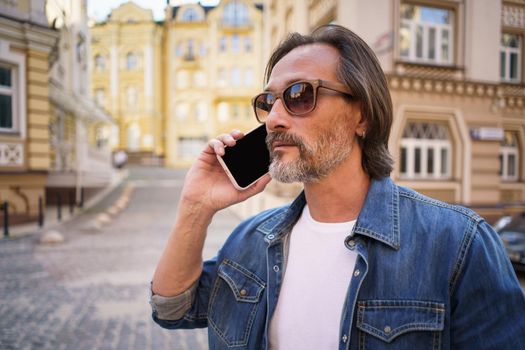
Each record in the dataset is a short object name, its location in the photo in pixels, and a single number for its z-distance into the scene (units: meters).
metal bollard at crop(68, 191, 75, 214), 13.77
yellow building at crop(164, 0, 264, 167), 39.28
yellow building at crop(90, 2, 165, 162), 39.94
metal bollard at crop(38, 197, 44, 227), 10.76
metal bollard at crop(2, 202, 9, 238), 9.23
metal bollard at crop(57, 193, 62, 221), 12.12
